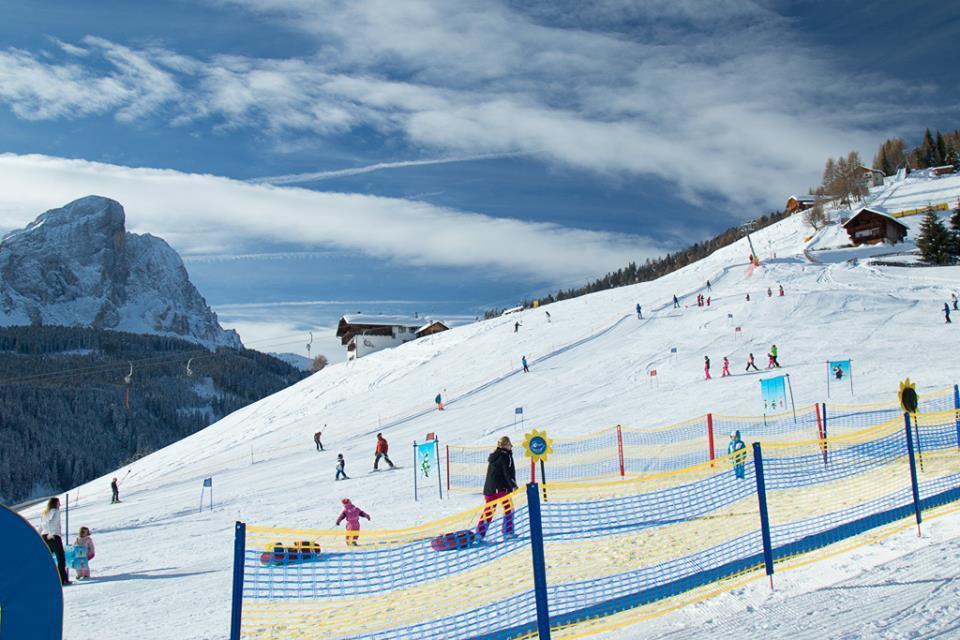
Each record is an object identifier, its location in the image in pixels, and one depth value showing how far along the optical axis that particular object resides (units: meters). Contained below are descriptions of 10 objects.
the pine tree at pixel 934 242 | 58.88
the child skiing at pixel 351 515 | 11.58
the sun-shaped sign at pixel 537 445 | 13.80
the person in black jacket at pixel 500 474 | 9.85
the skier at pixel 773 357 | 30.36
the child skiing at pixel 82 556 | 11.77
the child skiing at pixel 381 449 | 22.56
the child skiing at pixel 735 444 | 15.20
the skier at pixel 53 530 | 10.55
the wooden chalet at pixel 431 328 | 80.62
